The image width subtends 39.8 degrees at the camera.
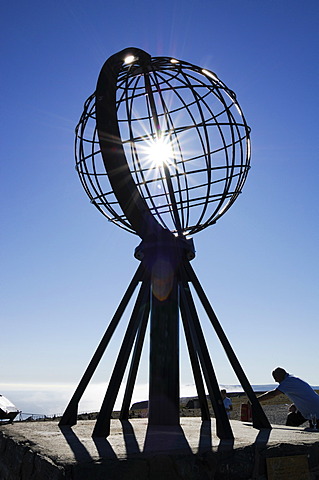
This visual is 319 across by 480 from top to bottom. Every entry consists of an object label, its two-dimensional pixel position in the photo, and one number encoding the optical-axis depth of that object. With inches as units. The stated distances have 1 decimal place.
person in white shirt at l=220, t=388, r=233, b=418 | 306.7
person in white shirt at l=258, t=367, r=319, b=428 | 209.6
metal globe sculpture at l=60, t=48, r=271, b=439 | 199.9
